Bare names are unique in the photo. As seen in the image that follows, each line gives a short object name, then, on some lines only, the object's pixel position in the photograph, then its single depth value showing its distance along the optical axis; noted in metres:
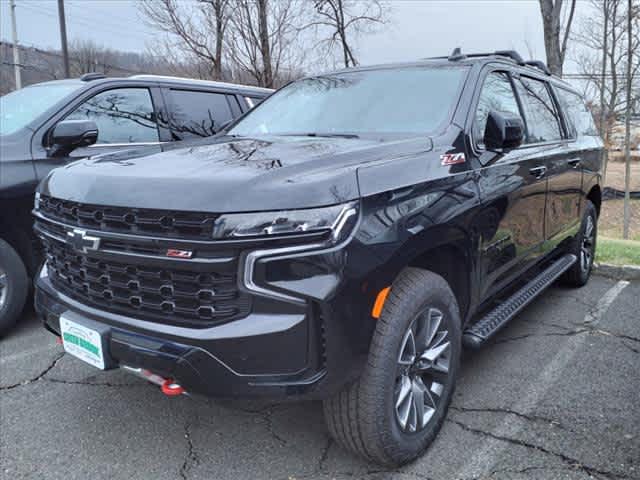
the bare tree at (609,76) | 18.66
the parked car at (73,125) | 3.76
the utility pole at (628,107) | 11.66
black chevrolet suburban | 1.91
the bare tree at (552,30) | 12.98
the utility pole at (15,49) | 23.69
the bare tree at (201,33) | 12.72
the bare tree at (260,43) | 12.21
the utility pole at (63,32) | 22.16
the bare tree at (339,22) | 14.95
